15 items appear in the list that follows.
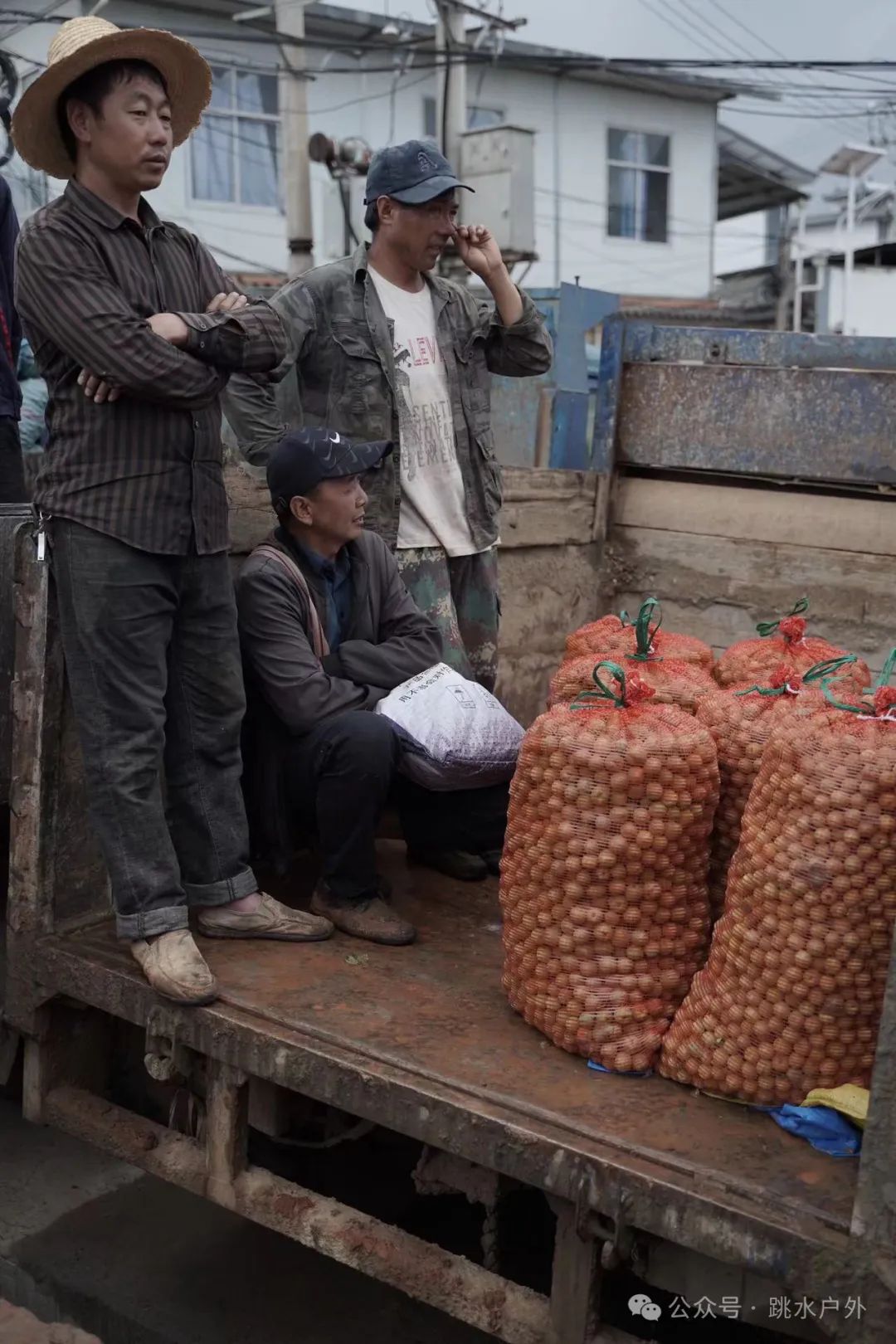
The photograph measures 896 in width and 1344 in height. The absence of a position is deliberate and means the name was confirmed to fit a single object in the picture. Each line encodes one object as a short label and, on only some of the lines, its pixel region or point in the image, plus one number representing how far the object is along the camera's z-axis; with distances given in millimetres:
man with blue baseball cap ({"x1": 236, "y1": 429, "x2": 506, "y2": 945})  3098
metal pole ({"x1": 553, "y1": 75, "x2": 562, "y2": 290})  21750
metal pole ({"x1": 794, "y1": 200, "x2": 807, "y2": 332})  24000
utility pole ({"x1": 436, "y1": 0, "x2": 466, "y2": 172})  14720
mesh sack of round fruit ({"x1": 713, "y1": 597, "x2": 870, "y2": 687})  3281
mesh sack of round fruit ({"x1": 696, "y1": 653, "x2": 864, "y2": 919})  2619
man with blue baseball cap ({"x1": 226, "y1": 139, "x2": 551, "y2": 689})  3713
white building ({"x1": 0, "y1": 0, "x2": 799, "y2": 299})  18578
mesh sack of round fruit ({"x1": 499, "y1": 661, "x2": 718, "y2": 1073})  2418
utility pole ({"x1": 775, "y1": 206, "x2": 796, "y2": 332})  24891
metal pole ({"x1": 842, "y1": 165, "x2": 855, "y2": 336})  22156
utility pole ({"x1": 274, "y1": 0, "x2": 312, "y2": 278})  13773
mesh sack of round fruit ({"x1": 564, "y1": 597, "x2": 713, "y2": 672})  3410
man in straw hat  2625
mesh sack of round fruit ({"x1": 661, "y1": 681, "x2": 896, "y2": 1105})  2150
